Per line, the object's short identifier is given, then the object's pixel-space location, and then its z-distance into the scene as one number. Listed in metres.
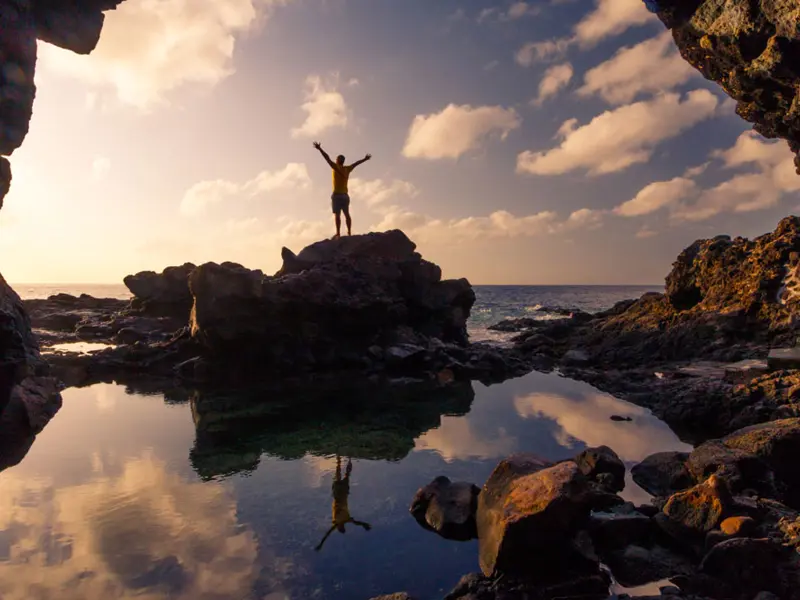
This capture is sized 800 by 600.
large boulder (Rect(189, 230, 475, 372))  22.50
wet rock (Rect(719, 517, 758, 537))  6.56
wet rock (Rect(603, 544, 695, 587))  6.39
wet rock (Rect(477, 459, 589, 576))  6.43
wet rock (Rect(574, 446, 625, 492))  9.31
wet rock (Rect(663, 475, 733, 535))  6.91
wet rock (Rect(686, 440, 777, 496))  8.59
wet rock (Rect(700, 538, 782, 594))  5.82
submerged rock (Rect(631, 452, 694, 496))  9.16
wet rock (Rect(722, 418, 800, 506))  8.81
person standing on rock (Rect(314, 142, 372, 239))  20.92
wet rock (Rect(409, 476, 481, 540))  7.81
